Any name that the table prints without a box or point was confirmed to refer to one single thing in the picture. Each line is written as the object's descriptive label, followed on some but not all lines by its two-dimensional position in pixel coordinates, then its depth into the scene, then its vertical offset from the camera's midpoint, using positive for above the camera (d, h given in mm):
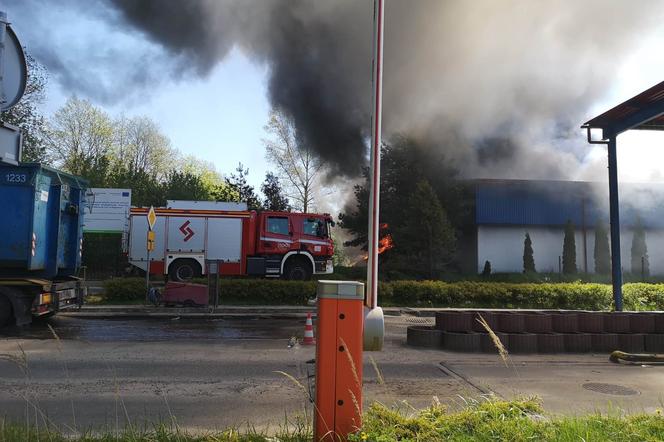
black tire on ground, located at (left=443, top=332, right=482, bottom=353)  7391 -1060
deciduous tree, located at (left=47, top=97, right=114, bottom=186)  30728 +7733
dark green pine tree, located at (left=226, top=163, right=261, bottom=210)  28052 +4154
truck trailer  8688 +333
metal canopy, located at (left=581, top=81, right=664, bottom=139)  9328 +3211
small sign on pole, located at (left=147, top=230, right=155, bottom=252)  13789 +638
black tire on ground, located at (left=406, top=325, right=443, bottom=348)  7758 -1064
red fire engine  16984 +708
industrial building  25969 +2565
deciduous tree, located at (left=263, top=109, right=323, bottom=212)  21622 +4500
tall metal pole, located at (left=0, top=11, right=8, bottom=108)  2250 +944
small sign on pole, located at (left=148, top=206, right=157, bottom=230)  13328 +1221
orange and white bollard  2715 -538
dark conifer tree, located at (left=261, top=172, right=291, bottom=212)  27688 +3957
